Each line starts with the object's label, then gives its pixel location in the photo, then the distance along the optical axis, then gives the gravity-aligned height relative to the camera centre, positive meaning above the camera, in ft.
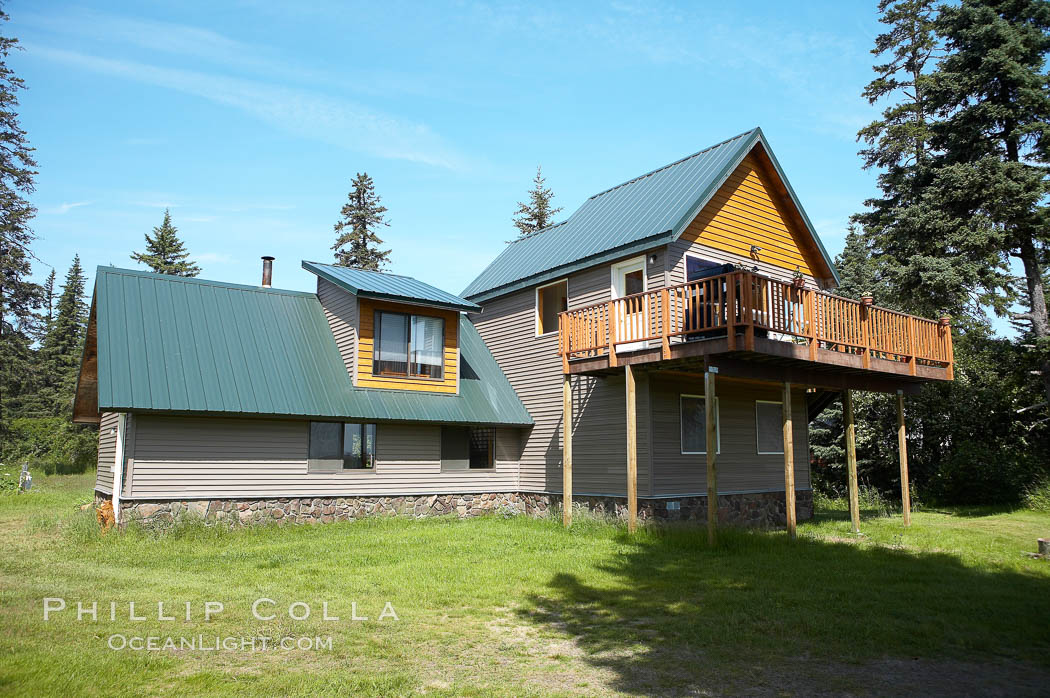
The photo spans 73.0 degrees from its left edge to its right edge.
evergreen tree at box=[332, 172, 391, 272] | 134.00 +39.86
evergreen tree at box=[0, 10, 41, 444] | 100.12 +32.82
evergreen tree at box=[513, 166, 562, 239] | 147.02 +46.73
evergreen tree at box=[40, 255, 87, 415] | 145.69 +21.03
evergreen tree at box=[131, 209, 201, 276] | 127.75 +32.90
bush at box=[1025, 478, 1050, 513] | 63.57 -5.32
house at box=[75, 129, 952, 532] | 45.52 +4.51
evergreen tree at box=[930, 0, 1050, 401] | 68.85 +30.71
